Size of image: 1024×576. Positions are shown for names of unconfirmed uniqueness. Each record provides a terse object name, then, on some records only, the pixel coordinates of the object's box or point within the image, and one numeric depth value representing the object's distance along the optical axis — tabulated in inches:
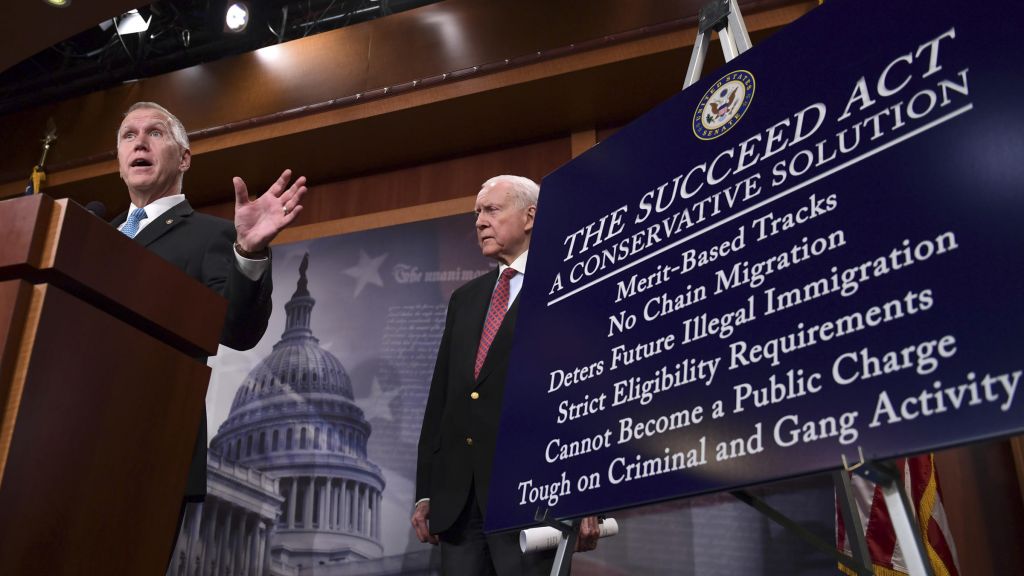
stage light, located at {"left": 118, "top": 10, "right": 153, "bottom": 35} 170.1
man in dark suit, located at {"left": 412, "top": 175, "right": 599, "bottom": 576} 80.7
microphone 61.8
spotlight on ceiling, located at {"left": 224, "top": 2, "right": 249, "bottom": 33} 164.4
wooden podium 38.9
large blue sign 35.5
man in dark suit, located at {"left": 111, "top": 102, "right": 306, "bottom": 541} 65.9
